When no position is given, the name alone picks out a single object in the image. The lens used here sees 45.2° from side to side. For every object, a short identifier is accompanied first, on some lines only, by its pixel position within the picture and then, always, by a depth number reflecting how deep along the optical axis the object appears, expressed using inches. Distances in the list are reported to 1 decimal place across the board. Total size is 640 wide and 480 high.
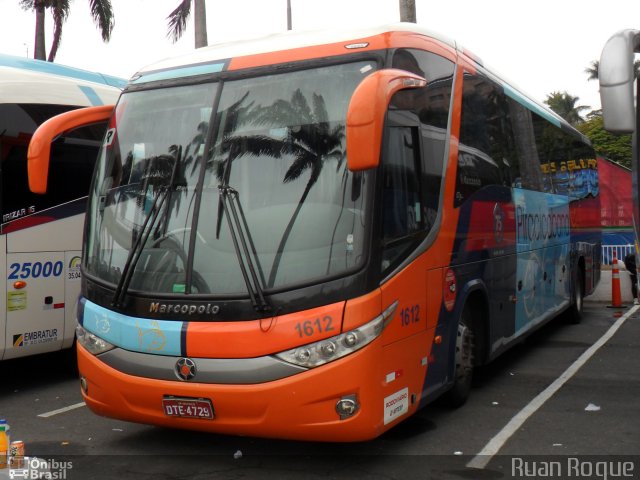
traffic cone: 608.7
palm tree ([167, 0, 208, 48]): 800.3
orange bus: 200.7
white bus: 311.3
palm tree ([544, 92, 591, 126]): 3048.7
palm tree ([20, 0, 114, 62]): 998.4
